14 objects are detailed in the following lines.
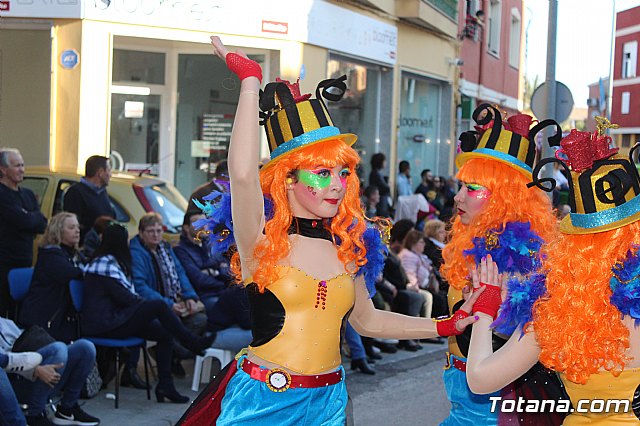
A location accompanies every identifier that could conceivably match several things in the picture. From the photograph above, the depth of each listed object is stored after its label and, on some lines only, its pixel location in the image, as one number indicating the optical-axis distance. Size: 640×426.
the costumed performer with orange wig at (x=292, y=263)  3.55
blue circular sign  11.55
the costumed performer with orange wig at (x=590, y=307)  2.95
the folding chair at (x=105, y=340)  7.07
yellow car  9.51
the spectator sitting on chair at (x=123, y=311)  7.06
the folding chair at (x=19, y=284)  7.32
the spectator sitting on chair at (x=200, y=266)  8.29
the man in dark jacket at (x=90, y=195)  8.74
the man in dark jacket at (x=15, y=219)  7.84
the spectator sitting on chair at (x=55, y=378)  6.04
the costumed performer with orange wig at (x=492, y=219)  4.14
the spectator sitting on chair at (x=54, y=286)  6.91
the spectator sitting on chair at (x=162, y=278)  7.64
